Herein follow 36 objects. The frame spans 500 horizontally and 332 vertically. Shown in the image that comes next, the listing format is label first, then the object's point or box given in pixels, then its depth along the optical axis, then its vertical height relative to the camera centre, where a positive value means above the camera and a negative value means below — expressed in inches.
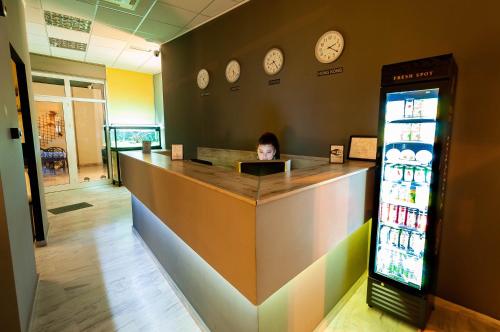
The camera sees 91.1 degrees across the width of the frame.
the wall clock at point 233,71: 138.7 +37.4
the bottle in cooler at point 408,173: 69.3 -10.4
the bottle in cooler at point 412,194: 69.6 -16.4
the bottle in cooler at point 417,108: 66.8 +7.6
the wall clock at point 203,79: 160.2 +38.0
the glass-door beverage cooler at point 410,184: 61.6 -13.5
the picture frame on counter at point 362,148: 85.7 -4.2
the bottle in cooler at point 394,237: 73.9 -30.6
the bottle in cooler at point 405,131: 69.1 +1.4
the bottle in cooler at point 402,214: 71.6 -22.9
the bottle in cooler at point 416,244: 69.2 -30.8
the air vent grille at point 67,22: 150.3 +73.3
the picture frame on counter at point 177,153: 93.8 -6.4
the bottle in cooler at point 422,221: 67.7 -23.7
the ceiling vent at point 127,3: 128.4 +70.3
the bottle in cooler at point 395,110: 70.2 +7.5
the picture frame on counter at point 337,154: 81.9 -6.0
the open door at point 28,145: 112.3 -4.0
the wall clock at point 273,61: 115.9 +36.2
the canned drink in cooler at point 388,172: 73.0 -10.7
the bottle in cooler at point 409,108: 68.3 +7.8
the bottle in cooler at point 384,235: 75.7 -30.7
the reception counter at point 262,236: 41.3 -20.7
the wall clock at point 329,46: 94.7 +35.5
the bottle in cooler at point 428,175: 65.7 -10.5
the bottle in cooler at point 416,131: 67.4 +1.4
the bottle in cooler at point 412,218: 69.9 -23.4
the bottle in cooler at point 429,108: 64.1 +7.5
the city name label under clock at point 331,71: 95.7 +25.9
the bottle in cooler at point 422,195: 67.1 -16.4
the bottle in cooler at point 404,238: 72.2 -30.2
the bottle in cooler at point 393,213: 73.1 -23.0
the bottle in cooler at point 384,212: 74.4 -23.1
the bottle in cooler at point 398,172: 71.1 -10.5
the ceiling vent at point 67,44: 190.1 +74.0
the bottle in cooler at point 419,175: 67.6 -10.7
